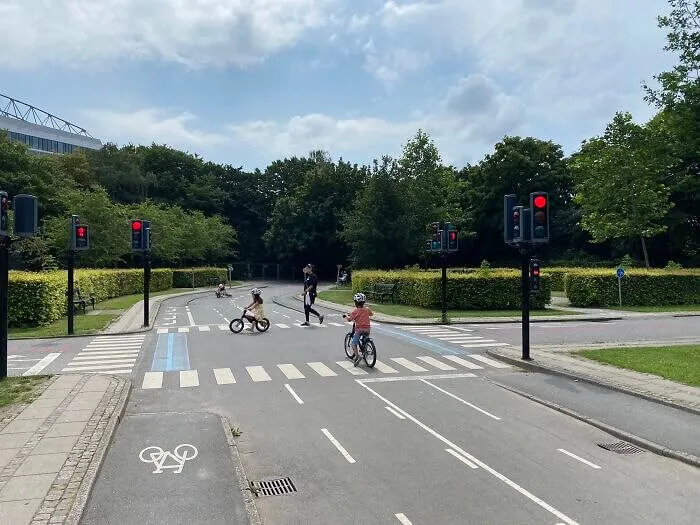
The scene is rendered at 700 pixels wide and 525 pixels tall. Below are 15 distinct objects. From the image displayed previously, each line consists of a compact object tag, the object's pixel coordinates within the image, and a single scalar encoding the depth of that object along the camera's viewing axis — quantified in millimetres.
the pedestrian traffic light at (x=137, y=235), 22328
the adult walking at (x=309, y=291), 22609
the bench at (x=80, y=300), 27064
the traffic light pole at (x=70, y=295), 20016
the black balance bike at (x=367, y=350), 13645
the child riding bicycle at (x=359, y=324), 13898
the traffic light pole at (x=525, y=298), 14352
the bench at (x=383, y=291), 32344
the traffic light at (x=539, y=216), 13930
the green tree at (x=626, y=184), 43156
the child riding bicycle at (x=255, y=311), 20469
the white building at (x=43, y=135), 90812
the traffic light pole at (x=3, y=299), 11641
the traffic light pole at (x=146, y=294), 22919
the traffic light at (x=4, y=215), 11219
